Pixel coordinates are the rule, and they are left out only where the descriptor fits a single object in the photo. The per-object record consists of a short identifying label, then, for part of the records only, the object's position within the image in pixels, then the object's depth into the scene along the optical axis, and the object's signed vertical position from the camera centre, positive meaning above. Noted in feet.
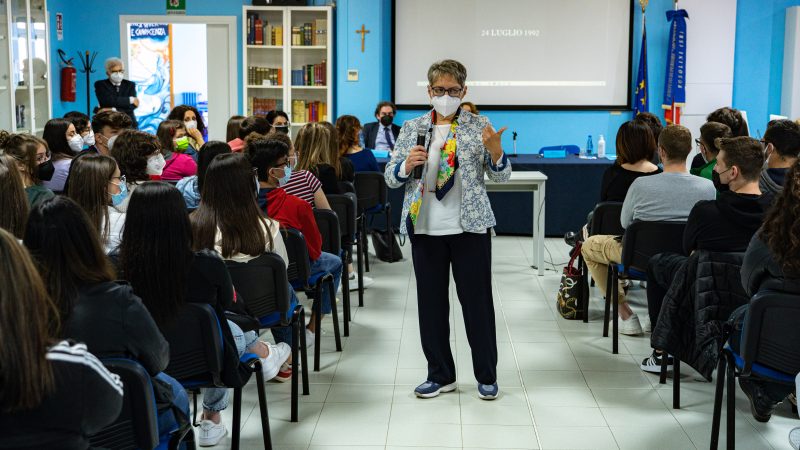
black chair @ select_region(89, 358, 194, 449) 7.14 -2.54
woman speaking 12.76 -1.40
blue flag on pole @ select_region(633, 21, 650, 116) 32.17 +0.60
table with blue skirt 27.37 -2.88
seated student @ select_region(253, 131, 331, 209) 16.83 -1.60
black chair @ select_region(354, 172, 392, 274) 22.07 -2.28
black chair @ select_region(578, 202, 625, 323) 17.29 -2.20
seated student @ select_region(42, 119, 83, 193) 17.48 -0.83
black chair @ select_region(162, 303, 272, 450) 9.31 -2.57
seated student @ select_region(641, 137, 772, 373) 12.16 -1.36
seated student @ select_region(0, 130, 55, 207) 14.30 -0.87
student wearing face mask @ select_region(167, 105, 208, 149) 23.99 -0.57
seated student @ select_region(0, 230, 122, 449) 5.57 -1.80
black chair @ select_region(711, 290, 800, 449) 9.53 -2.47
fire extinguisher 34.01 +0.65
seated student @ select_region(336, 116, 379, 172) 22.08 -1.14
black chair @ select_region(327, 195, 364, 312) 18.51 -2.32
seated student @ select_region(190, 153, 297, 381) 11.51 -1.48
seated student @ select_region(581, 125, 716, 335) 14.82 -1.38
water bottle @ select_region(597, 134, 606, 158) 29.30 -1.40
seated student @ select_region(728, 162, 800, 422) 9.64 -1.64
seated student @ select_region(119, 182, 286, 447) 9.00 -1.51
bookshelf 34.12 +1.57
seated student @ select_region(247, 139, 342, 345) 14.12 -1.50
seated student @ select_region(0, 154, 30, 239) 10.72 -1.23
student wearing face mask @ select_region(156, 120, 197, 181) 18.80 -1.13
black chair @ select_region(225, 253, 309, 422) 11.50 -2.41
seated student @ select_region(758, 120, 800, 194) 13.56 -0.60
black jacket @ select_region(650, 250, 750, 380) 12.02 -2.71
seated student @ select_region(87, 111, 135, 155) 19.99 -0.62
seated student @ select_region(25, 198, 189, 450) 6.84 -1.56
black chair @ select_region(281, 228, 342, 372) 13.42 -2.53
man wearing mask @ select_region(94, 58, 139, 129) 32.14 +0.29
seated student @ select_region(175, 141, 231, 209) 14.22 -0.84
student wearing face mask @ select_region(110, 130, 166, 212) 14.55 -0.90
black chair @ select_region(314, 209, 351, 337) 16.20 -2.30
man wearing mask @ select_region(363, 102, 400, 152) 29.35 -0.91
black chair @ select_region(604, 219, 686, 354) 14.73 -2.26
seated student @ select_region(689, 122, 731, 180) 16.72 -0.67
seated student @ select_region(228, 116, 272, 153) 19.71 -0.60
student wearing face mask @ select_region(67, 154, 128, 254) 11.27 -1.19
